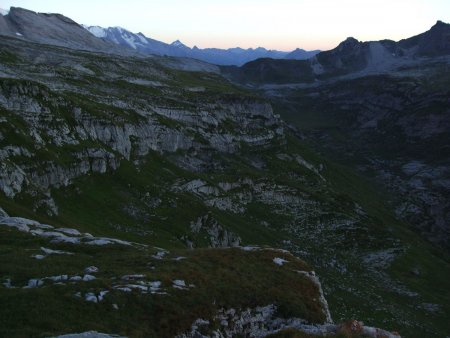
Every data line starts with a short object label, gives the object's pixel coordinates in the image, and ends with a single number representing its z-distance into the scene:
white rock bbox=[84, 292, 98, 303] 29.45
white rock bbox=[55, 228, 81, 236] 51.76
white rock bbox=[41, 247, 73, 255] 40.74
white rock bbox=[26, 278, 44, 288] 31.16
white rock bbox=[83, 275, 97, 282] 32.48
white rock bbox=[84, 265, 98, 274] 35.09
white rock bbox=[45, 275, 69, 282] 32.24
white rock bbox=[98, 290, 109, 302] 29.81
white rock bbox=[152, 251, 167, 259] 41.96
